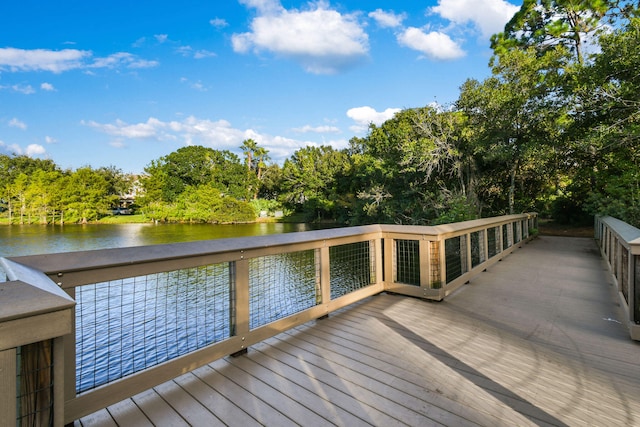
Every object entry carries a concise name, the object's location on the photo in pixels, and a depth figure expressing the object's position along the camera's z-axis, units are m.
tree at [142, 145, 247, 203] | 38.03
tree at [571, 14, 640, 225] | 8.62
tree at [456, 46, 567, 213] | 10.92
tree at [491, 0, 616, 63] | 12.05
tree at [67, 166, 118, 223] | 31.16
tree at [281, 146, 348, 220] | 29.44
